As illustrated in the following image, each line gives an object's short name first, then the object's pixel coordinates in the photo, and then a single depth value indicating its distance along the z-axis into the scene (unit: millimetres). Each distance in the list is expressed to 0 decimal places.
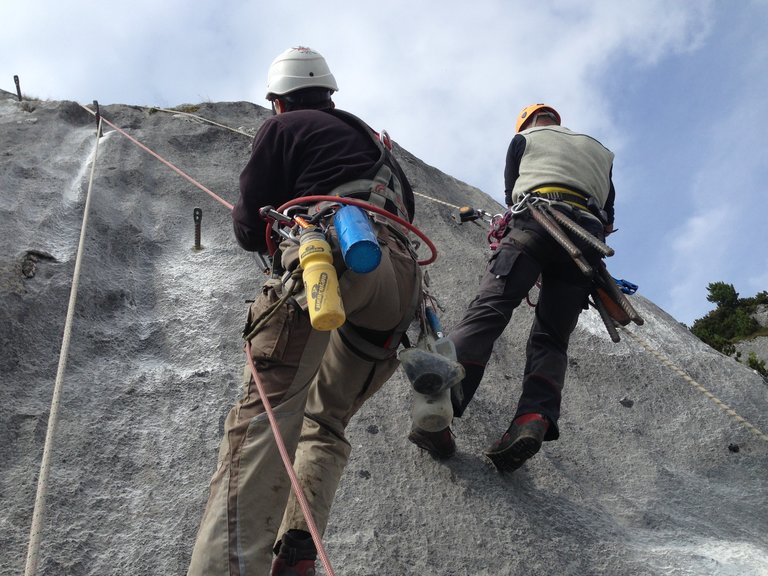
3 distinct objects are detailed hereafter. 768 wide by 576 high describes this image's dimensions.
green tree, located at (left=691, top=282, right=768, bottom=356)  14488
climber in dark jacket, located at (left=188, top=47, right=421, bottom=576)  2764
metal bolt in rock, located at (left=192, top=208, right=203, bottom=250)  6742
